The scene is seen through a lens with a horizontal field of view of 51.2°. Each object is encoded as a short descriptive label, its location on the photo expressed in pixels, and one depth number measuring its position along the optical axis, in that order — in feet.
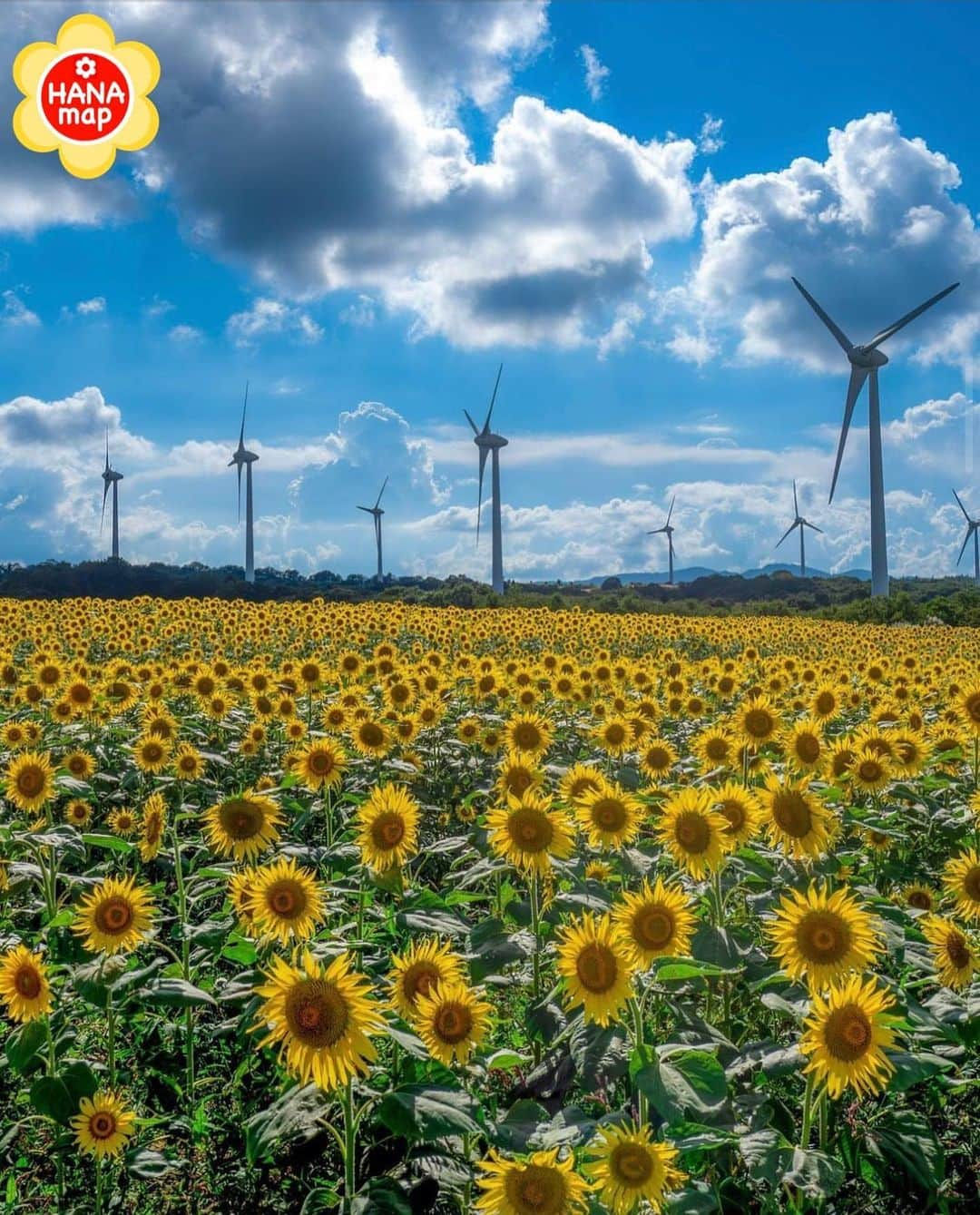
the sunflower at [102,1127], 12.64
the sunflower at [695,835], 13.70
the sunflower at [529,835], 14.16
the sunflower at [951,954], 13.35
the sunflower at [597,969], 10.66
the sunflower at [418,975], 11.39
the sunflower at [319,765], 19.24
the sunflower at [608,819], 15.88
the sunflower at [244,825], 16.01
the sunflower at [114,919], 14.07
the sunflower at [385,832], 14.93
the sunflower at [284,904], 12.44
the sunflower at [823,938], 11.08
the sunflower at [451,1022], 10.67
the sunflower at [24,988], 12.93
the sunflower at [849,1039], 9.95
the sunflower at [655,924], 11.49
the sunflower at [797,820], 14.44
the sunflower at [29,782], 20.15
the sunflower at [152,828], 18.53
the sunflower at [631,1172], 9.11
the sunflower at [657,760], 22.49
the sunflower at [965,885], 14.60
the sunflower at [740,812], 14.30
